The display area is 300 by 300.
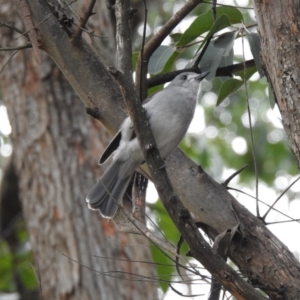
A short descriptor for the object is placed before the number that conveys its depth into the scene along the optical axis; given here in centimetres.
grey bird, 621
